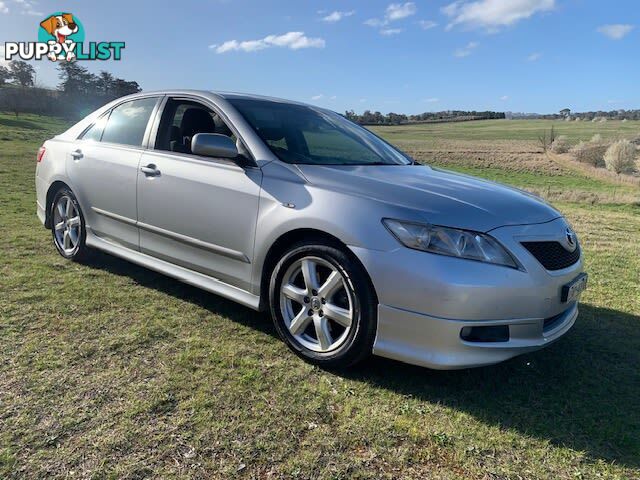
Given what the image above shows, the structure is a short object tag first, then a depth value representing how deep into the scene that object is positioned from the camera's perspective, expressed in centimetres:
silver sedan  260
